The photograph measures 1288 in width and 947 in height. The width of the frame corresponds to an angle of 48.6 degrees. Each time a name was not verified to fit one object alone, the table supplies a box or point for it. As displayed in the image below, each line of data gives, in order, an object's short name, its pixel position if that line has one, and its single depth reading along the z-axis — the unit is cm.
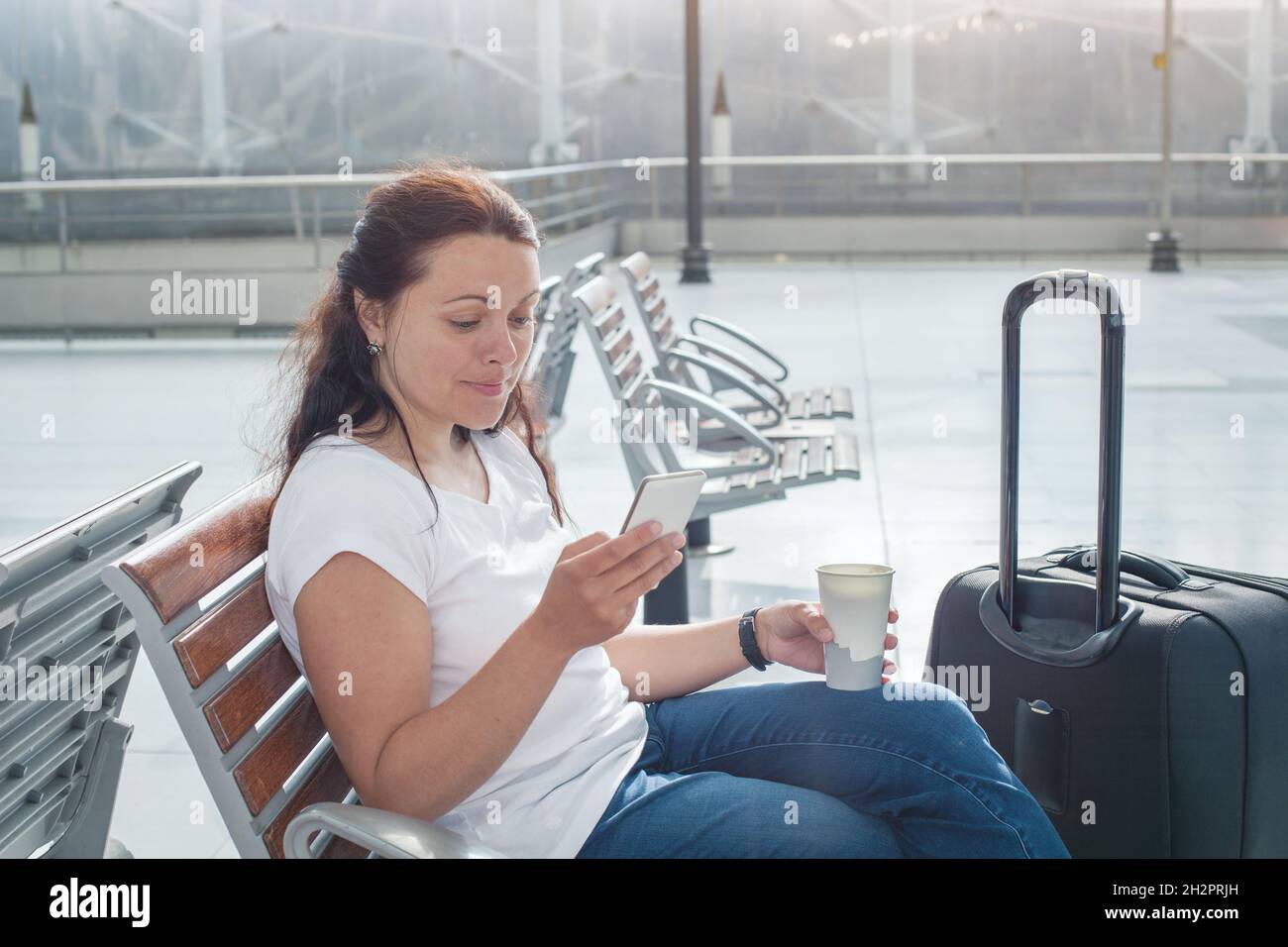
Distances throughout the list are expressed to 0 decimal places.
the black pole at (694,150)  1317
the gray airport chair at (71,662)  168
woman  156
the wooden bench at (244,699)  150
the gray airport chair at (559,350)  485
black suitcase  201
